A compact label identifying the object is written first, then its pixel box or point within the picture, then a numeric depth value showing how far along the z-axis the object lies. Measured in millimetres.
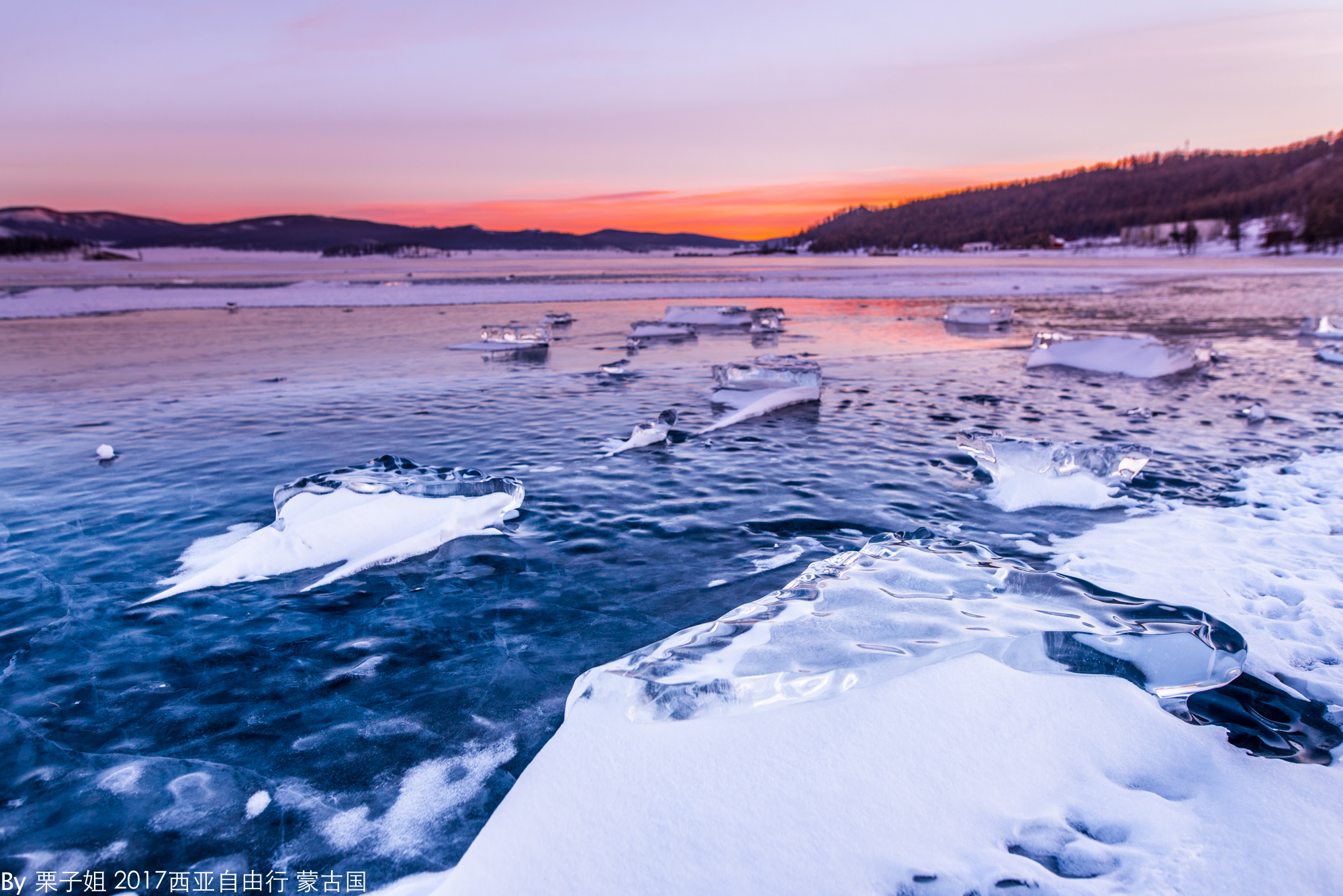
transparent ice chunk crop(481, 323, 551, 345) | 14602
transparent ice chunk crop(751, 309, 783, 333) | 17453
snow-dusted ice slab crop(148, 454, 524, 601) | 4293
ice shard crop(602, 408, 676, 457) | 7055
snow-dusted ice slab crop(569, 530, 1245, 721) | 2719
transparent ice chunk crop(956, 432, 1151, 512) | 5469
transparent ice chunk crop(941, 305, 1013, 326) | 17688
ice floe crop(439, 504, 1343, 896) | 2035
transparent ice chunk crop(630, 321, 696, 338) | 16328
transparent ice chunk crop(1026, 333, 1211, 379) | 10695
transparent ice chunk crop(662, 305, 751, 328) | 18984
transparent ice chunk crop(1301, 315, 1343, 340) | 14484
